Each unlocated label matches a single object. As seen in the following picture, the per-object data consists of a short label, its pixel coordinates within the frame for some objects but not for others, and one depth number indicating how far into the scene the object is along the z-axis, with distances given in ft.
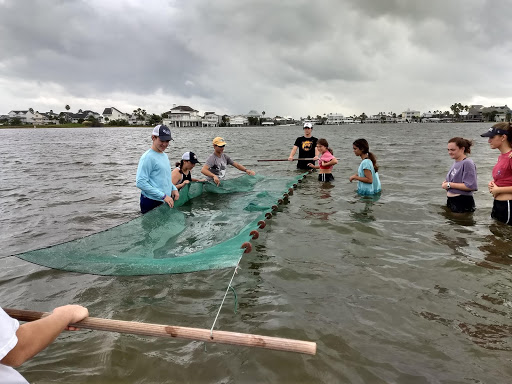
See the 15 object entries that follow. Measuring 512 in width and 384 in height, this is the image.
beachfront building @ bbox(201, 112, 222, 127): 585.67
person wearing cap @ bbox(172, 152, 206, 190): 27.22
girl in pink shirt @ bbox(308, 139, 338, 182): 36.65
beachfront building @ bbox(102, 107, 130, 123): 574.80
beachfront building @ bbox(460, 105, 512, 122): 469.20
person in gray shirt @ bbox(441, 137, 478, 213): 21.59
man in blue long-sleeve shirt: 19.34
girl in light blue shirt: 27.27
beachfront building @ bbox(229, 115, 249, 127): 653.91
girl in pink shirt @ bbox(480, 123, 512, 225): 18.83
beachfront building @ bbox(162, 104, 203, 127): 535.60
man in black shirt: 43.34
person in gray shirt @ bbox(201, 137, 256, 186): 30.53
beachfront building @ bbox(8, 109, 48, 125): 504.43
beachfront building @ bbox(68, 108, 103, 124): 526.98
